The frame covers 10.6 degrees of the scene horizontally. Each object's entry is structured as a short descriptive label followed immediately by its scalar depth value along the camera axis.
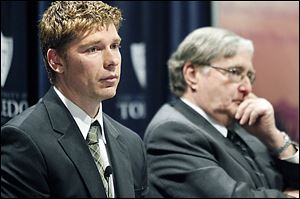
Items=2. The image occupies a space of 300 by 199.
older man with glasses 4.21
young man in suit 3.80
